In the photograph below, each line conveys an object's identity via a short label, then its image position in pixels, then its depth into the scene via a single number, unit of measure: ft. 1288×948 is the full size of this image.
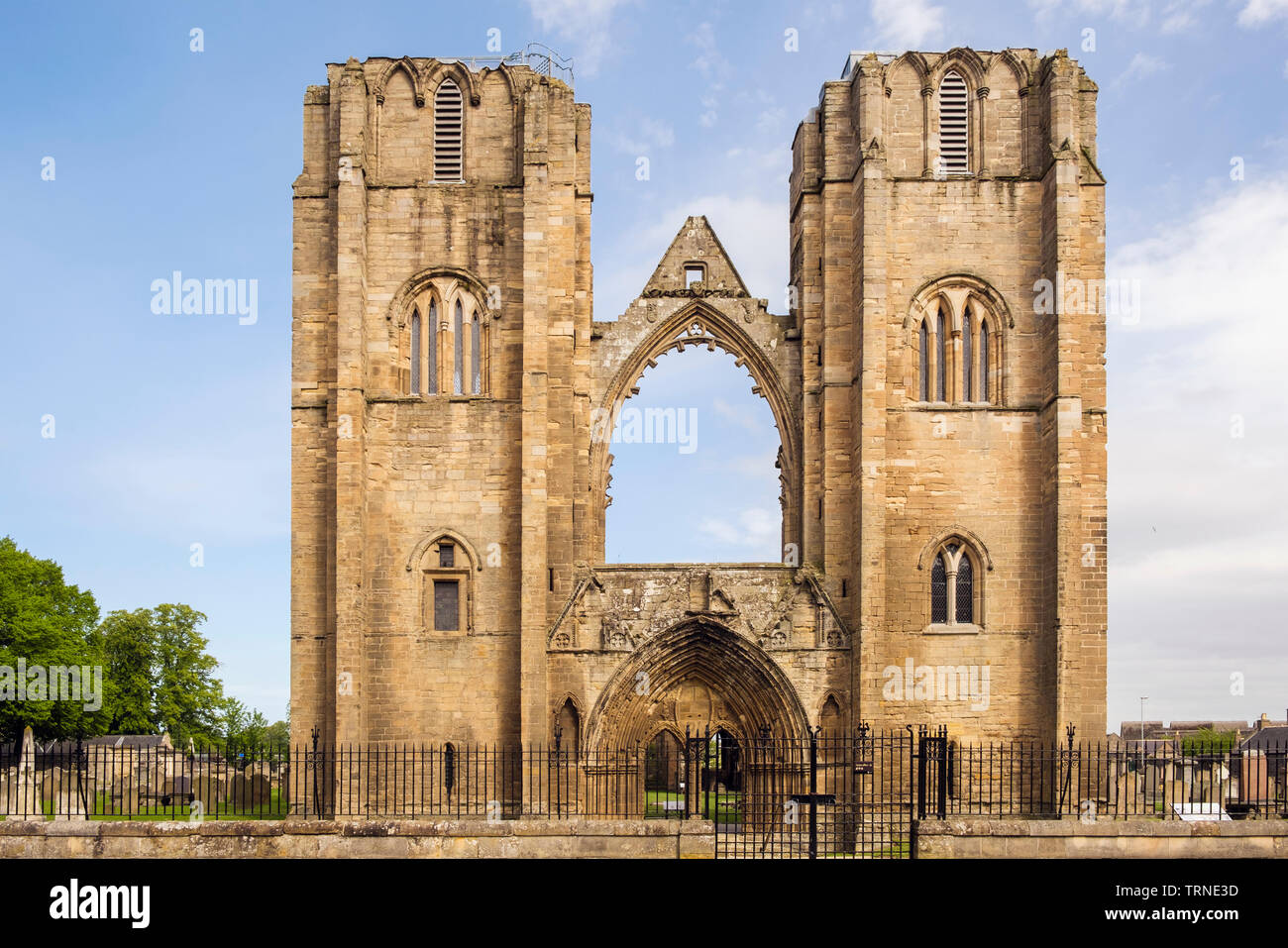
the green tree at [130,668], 148.66
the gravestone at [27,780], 64.90
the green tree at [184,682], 155.43
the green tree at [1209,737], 158.40
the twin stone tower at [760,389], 75.46
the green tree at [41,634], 120.06
